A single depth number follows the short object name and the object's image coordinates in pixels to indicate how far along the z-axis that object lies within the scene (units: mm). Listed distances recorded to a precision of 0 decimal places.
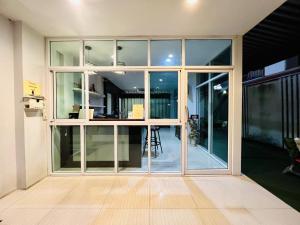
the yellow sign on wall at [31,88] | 2754
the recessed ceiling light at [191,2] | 2192
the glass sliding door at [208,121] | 3519
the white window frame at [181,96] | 3245
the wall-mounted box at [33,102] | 2739
